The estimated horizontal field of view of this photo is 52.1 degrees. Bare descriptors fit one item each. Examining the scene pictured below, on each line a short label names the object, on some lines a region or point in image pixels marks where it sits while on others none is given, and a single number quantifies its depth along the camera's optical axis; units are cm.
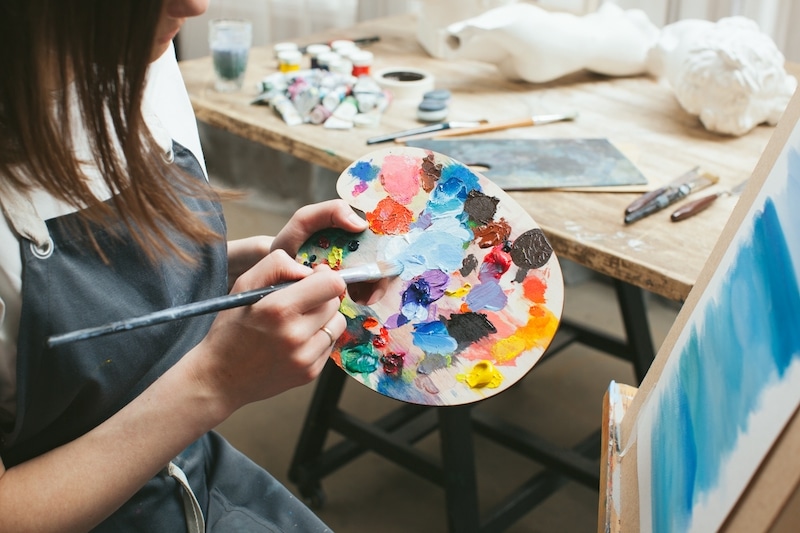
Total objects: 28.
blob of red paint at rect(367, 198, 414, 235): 96
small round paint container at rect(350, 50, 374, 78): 172
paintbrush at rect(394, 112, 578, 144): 144
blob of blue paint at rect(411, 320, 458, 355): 87
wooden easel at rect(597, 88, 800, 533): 49
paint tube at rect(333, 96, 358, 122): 149
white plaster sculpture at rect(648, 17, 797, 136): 139
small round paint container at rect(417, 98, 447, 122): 151
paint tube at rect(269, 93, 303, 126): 149
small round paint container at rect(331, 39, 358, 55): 181
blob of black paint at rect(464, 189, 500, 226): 96
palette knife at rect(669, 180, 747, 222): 116
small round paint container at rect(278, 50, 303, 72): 174
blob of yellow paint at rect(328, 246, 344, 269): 92
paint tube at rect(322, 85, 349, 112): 150
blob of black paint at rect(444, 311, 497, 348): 87
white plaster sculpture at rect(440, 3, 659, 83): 164
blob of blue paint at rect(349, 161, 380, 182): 100
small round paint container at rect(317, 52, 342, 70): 172
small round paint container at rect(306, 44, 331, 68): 175
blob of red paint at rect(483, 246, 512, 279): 92
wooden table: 112
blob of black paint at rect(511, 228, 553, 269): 92
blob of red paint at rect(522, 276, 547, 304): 89
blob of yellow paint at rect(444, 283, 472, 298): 91
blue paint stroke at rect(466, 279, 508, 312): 90
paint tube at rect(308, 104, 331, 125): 149
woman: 67
